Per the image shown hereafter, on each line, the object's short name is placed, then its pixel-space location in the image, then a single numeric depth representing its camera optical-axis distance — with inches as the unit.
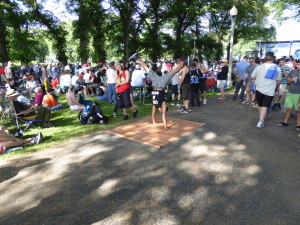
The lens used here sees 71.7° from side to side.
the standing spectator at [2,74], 549.0
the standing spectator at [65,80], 408.5
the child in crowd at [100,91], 418.0
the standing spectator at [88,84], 456.0
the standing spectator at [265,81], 211.2
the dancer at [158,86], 215.5
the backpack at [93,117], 255.5
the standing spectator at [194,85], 310.7
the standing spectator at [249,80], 319.9
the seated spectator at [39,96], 279.3
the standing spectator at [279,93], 302.7
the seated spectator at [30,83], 407.1
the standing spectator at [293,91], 215.0
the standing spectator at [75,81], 411.2
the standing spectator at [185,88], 296.4
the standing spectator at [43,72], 562.9
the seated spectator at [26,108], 231.0
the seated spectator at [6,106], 226.2
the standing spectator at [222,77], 345.4
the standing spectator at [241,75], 357.7
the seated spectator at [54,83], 502.8
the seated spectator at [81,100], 319.6
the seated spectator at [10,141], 185.8
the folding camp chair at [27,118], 230.2
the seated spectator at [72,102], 312.7
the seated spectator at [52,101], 290.0
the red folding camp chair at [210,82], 461.4
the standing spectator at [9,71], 471.7
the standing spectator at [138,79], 339.0
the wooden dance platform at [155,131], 199.5
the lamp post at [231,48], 471.7
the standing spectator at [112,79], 294.0
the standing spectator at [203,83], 348.1
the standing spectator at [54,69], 644.7
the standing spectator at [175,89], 350.3
